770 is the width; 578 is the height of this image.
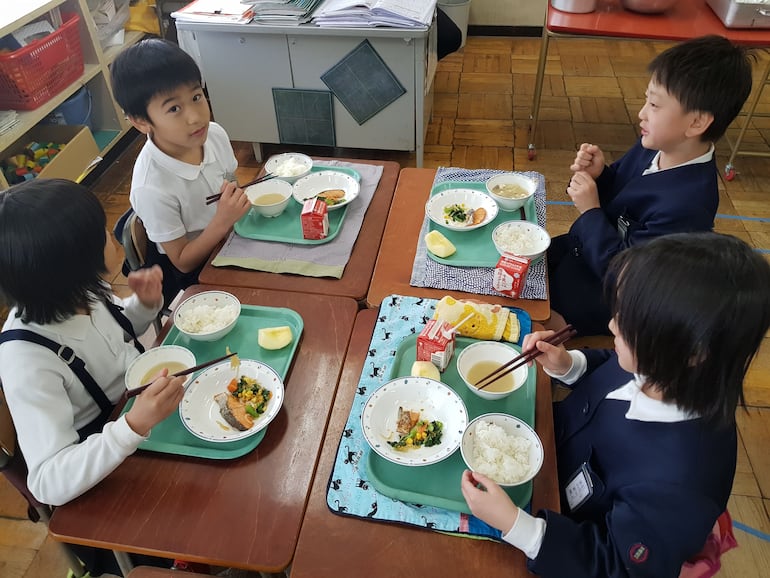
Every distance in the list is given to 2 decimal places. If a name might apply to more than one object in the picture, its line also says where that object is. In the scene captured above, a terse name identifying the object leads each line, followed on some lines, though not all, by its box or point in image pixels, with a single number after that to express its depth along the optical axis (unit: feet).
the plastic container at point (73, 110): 9.75
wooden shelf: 8.01
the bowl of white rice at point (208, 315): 4.06
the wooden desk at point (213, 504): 2.99
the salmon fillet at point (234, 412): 3.51
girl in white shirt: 3.15
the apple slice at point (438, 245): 4.74
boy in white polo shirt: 4.92
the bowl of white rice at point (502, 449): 3.18
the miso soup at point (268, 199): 5.41
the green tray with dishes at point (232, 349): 3.39
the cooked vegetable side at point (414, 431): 3.41
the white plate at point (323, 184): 5.57
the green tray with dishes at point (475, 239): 4.75
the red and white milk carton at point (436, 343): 3.76
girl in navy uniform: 2.59
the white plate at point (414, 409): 3.31
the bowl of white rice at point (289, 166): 5.70
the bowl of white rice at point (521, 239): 4.75
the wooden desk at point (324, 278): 4.56
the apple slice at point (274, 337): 4.00
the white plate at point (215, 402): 3.44
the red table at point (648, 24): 8.13
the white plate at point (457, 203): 5.15
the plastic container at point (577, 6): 8.82
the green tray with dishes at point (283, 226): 5.00
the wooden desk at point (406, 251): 4.42
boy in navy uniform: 4.58
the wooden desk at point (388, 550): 2.89
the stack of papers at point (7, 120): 7.88
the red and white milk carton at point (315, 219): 4.83
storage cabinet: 8.53
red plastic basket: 8.05
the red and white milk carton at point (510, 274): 4.26
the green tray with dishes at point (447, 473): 3.15
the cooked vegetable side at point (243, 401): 3.53
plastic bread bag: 4.05
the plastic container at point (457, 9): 13.34
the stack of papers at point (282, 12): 8.46
